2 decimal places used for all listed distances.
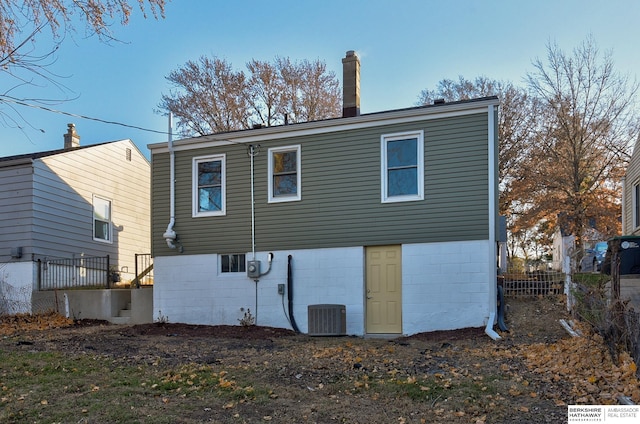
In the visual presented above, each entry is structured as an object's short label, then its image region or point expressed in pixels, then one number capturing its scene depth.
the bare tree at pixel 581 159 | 23.06
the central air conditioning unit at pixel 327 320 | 11.54
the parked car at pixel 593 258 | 17.73
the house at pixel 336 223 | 11.40
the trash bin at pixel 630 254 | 12.71
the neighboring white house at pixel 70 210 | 15.06
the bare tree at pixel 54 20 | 6.23
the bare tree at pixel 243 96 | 27.30
